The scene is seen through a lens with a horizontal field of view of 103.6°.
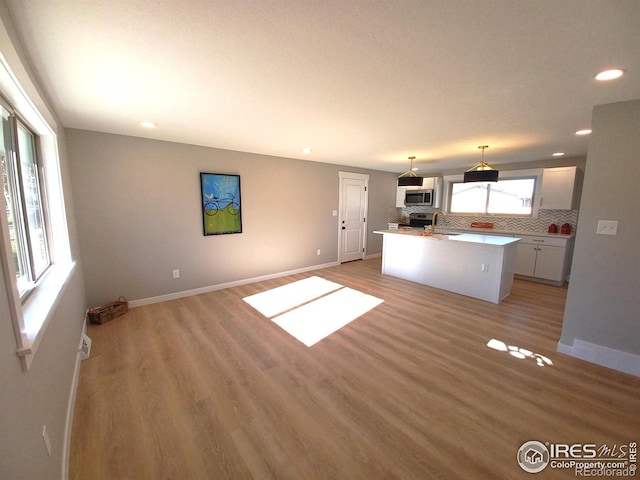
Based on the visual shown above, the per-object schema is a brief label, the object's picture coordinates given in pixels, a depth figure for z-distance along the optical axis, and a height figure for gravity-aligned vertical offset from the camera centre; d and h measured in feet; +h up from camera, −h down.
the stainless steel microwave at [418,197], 20.38 +1.03
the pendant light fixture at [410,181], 14.53 +1.67
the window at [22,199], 5.08 +0.14
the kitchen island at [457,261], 12.08 -2.76
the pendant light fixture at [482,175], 11.82 +1.66
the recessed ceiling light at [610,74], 5.35 +2.99
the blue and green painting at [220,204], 12.73 +0.19
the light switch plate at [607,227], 7.19 -0.44
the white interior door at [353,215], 19.27 -0.48
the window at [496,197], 17.08 +1.01
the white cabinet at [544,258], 14.61 -2.78
